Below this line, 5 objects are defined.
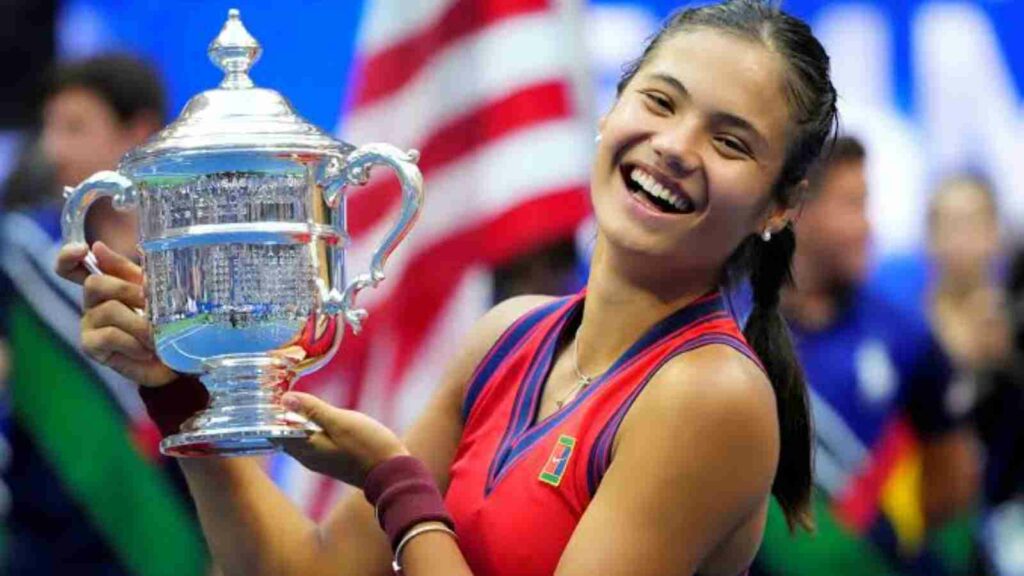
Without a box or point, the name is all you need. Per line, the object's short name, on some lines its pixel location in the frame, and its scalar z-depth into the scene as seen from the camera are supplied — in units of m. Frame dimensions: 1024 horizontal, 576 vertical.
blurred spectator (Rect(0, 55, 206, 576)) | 11.57
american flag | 10.81
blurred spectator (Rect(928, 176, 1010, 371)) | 13.20
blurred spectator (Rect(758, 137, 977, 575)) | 11.76
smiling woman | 6.06
